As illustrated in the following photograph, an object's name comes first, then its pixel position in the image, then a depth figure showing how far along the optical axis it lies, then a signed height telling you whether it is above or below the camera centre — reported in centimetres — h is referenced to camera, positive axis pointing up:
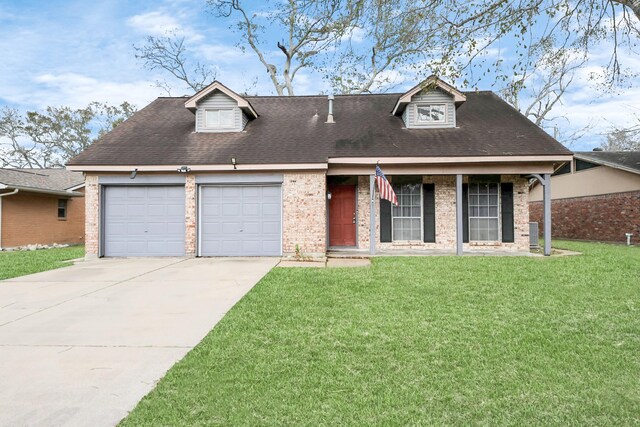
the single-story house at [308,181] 1118 +123
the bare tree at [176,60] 2314 +1030
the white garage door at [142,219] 1156 +3
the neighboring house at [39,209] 1589 +55
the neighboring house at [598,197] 1591 +103
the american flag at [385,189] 1043 +85
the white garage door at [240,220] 1140 -1
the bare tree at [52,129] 3384 +863
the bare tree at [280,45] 2145 +1058
